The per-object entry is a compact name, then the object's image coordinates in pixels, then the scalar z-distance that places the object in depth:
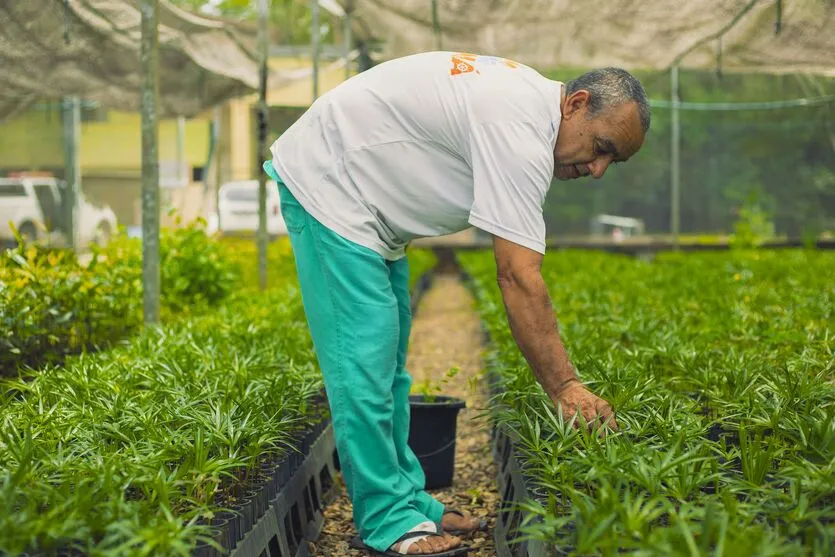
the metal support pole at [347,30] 8.25
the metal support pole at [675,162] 14.17
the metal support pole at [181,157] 13.48
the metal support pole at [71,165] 9.30
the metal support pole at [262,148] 7.10
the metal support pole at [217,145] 10.99
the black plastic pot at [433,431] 3.52
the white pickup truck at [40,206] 9.76
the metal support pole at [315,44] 8.23
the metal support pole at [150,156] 4.91
